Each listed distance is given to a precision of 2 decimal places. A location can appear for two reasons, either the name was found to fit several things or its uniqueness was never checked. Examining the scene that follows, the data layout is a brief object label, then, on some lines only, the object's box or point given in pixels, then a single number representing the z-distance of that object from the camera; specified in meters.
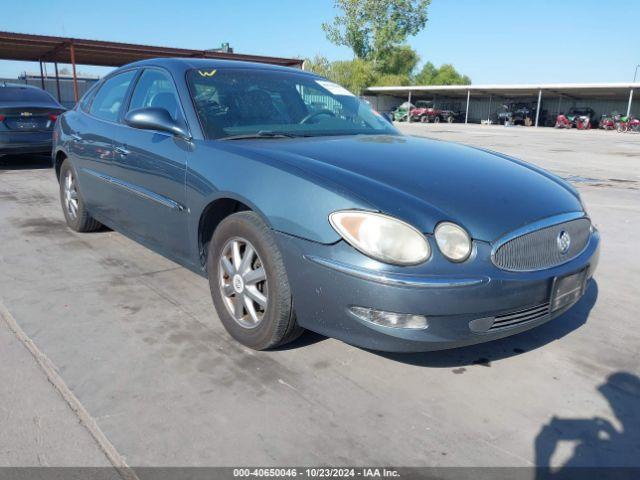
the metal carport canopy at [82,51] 18.30
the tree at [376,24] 56.50
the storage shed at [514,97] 40.53
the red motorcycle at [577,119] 38.88
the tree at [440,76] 89.25
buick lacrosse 2.26
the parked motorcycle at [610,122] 37.16
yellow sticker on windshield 3.48
